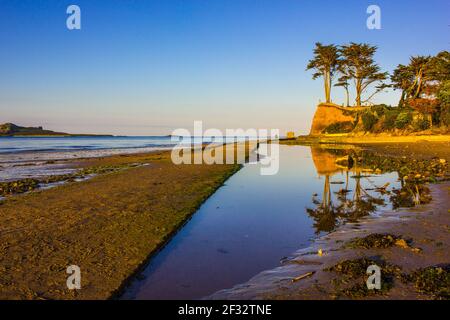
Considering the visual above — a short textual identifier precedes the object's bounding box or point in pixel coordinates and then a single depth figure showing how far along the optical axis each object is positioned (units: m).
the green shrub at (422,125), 41.34
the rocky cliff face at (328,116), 58.63
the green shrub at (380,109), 49.85
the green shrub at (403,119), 43.56
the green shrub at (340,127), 57.00
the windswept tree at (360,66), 55.75
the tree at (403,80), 51.34
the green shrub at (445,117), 37.94
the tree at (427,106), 39.87
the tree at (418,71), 48.28
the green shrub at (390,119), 46.38
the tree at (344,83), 59.58
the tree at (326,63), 59.72
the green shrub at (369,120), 50.34
